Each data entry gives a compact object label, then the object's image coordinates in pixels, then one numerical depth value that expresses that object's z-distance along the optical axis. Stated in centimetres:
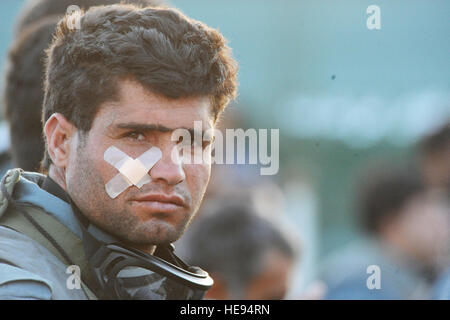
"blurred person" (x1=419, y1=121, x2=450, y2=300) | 550
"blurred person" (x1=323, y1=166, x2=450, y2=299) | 509
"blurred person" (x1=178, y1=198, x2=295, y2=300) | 472
